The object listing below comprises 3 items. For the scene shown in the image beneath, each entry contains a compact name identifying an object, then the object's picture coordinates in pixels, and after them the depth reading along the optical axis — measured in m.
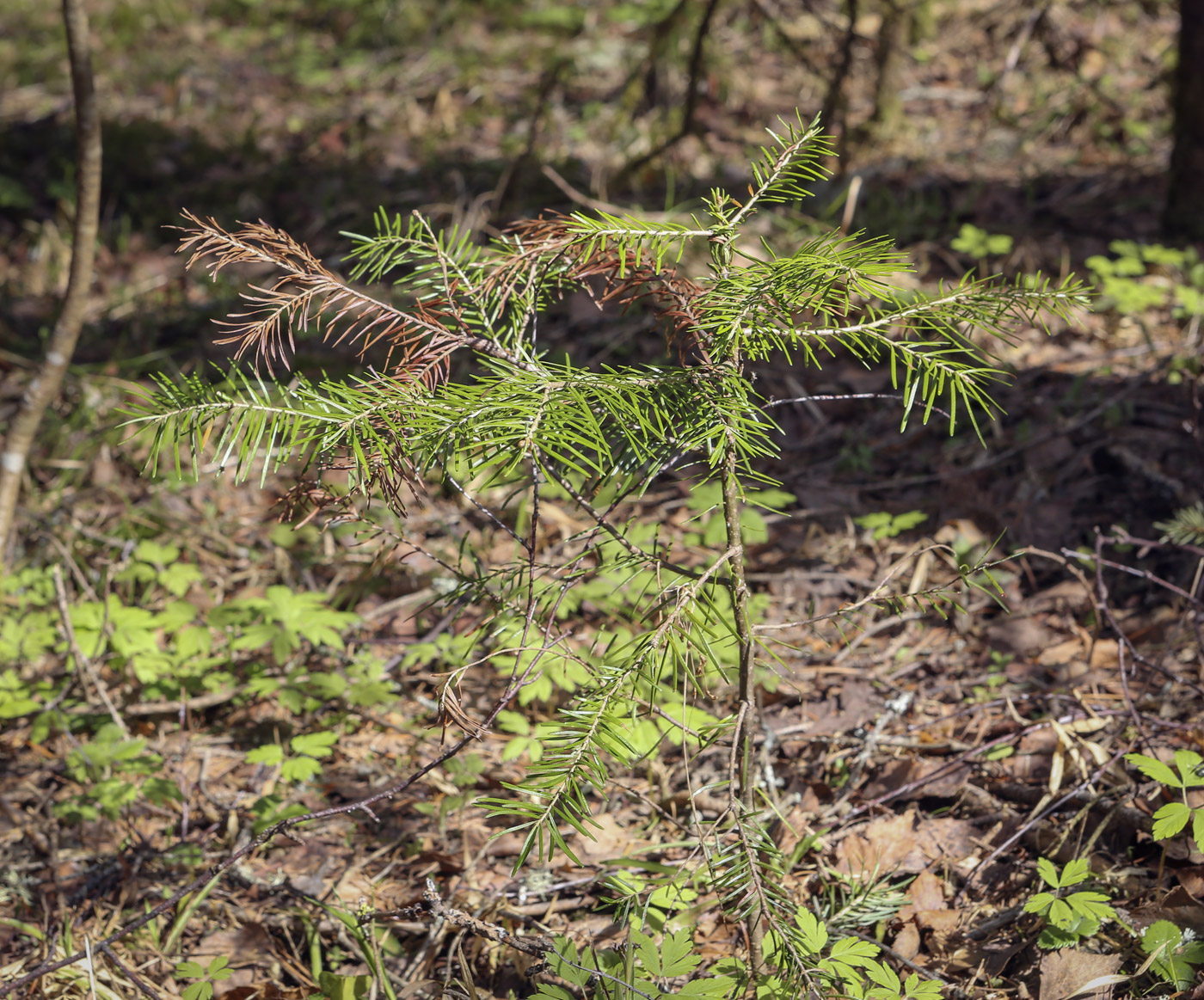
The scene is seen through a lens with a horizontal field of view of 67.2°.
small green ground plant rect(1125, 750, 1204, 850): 1.75
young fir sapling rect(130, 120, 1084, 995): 1.25
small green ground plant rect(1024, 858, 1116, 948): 1.77
